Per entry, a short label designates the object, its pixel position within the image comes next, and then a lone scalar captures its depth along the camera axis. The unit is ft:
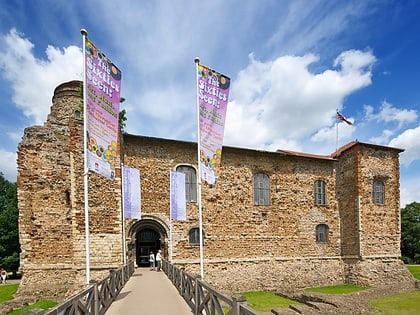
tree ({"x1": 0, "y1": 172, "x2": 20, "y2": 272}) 90.84
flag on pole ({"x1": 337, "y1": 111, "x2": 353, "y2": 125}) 78.81
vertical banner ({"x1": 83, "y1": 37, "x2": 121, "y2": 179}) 27.96
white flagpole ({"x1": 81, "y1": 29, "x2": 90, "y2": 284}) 27.54
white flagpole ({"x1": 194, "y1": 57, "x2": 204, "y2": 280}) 34.36
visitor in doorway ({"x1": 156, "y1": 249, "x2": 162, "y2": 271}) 54.24
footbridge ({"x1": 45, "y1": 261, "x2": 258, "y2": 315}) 16.13
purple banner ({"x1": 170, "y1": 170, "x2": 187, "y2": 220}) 48.32
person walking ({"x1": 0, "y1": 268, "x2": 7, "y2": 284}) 78.95
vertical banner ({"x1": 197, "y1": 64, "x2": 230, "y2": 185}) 34.96
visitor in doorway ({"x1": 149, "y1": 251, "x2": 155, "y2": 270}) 57.13
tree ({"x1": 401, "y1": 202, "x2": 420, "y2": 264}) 119.24
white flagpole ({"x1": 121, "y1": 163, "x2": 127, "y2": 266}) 47.33
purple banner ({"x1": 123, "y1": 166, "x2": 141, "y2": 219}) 47.39
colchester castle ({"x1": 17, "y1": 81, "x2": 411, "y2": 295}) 47.16
